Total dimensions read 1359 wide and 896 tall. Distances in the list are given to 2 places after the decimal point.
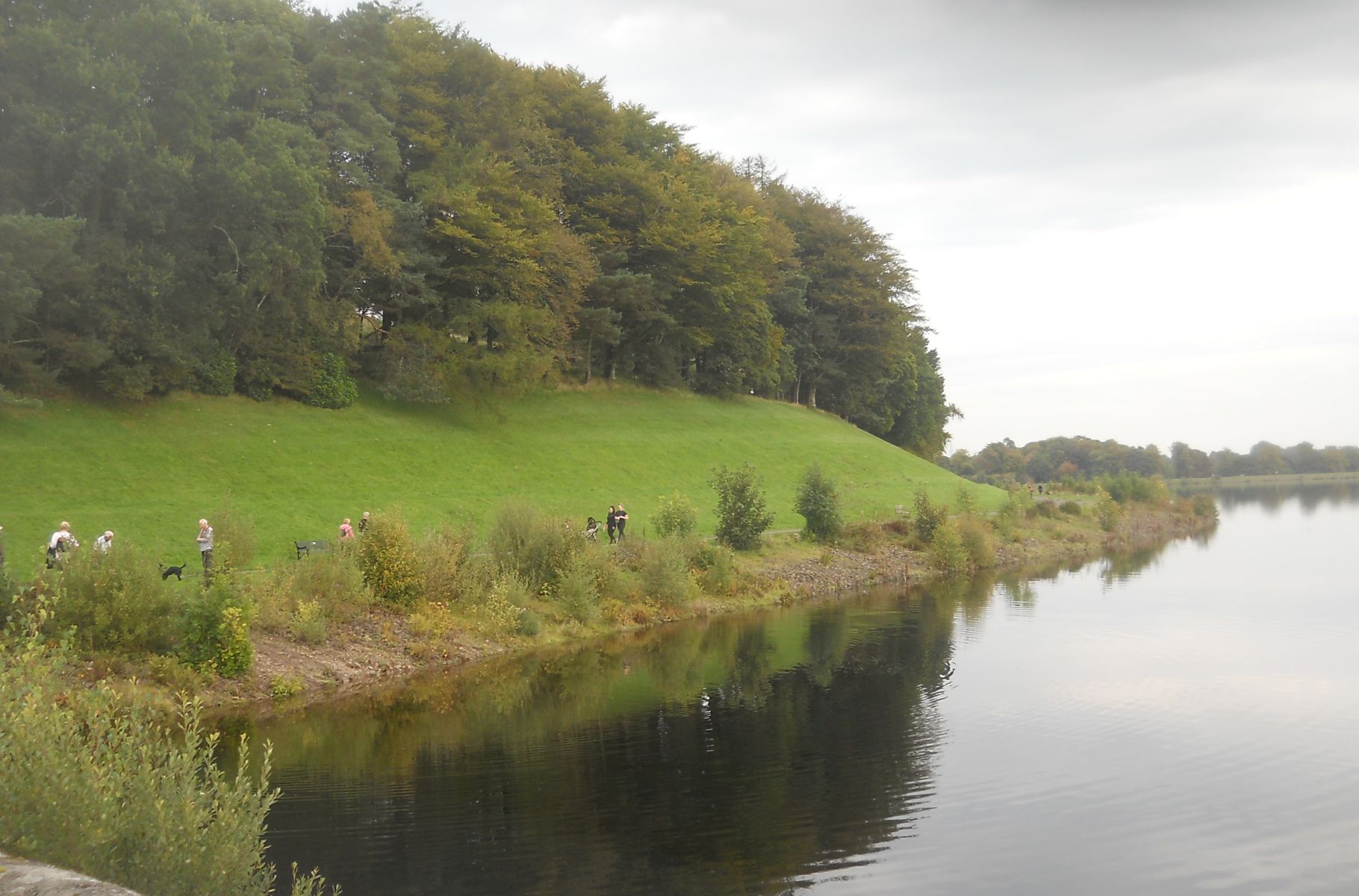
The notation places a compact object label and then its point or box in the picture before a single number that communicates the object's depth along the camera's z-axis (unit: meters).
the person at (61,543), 26.81
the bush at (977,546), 53.59
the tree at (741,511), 45.50
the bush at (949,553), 51.59
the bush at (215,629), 24.25
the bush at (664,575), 37.81
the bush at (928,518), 53.97
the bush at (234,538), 29.80
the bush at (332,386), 52.56
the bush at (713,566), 40.84
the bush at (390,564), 30.89
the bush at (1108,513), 70.56
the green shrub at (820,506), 50.16
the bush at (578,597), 34.00
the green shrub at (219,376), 48.00
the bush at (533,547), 35.19
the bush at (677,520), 42.03
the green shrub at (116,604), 23.08
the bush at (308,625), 27.41
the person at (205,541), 30.03
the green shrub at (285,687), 24.61
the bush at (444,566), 32.00
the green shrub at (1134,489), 82.62
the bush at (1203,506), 87.00
